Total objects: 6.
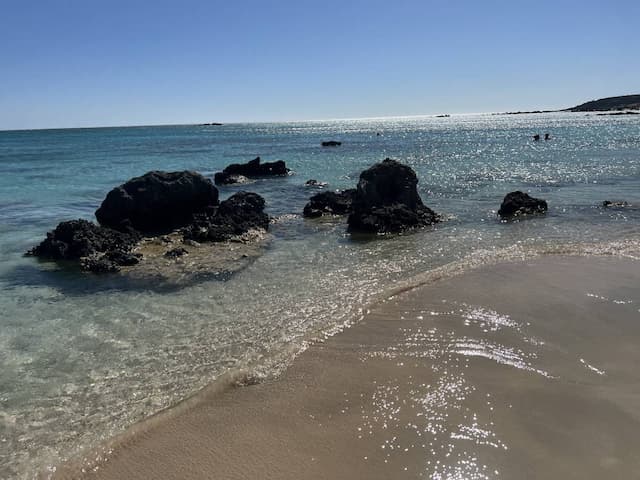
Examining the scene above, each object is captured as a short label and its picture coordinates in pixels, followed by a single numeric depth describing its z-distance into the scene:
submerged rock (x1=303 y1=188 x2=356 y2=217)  22.08
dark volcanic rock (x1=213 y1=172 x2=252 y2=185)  36.97
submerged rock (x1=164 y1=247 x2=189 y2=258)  15.26
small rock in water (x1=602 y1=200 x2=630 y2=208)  21.65
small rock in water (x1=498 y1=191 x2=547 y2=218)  20.61
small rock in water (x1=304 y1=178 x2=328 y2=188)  32.79
